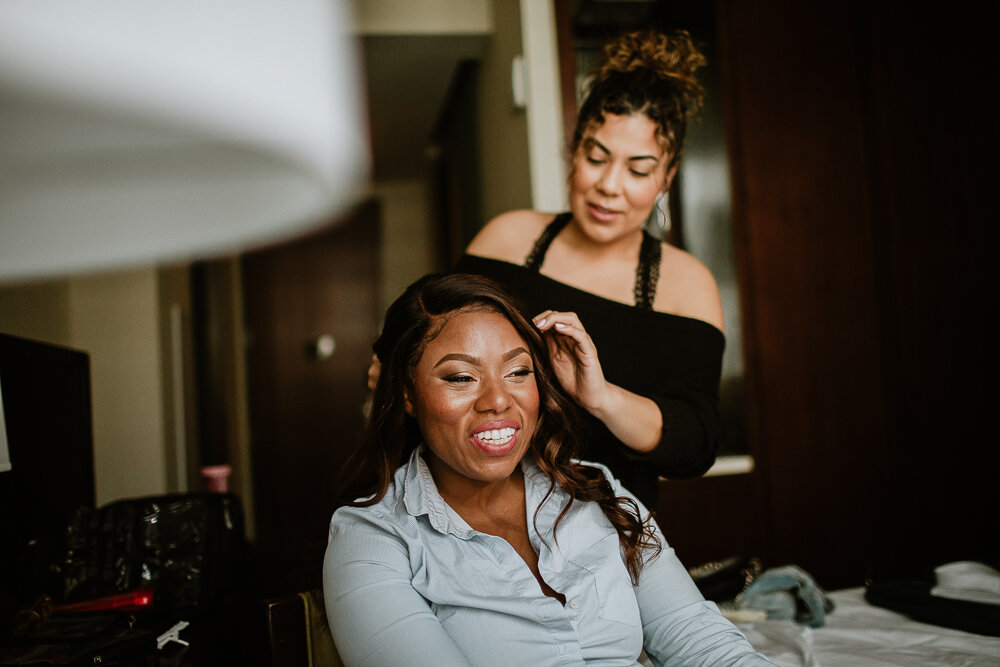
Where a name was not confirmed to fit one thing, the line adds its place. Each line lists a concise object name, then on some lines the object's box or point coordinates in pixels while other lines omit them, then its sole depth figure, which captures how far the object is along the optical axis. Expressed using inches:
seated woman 45.8
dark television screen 56.4
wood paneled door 170.4
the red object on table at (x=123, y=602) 57.1
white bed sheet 58.6
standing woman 63.4
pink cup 89.8
